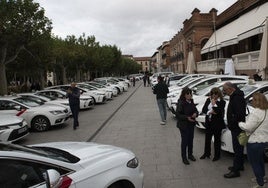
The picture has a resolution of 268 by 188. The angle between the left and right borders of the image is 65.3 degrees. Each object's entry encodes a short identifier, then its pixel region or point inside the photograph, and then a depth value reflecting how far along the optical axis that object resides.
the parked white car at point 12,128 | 5.70
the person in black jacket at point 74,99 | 7.52
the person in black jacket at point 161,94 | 7.40
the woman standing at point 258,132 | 3.21
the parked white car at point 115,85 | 19.29
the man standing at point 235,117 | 3.55
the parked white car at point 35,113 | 7.77
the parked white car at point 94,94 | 13.02
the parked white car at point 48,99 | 8.90
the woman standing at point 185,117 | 4.26
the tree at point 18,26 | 11.23
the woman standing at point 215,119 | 4.21
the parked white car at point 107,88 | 16.15
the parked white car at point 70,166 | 1.98
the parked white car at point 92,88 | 14.46
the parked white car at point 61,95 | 11.28
